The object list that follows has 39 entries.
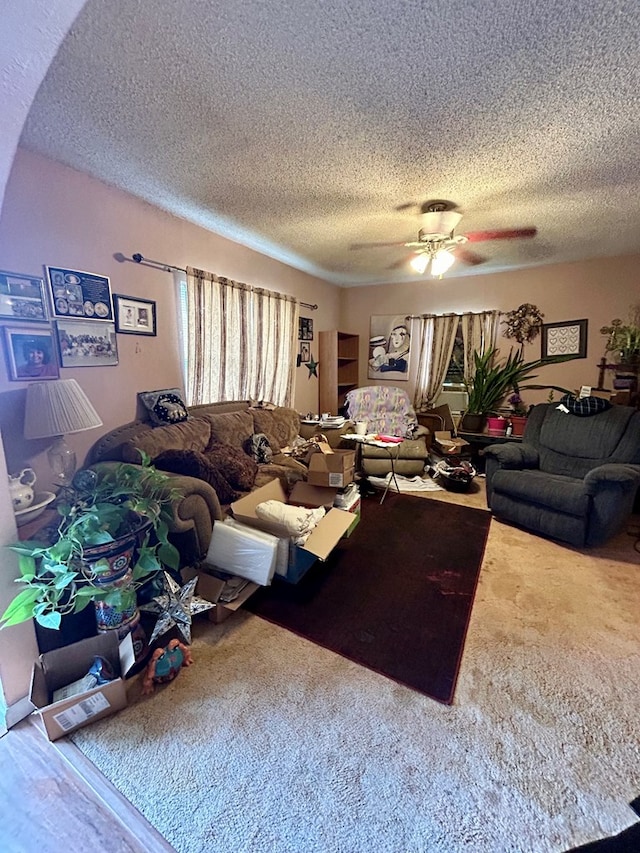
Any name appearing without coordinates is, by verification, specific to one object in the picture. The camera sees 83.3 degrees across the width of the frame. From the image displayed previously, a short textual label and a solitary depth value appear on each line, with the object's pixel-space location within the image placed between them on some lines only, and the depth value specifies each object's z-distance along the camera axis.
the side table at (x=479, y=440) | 4.07
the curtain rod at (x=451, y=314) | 4.47
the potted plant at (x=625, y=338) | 3.46
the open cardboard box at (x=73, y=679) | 1.29
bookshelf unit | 4.82
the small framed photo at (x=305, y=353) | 4.57
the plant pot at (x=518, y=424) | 4.12
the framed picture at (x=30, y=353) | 1.90
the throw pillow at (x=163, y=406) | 2.66
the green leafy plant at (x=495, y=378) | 4.30
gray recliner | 2.50
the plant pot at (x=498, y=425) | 4.20
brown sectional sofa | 1.98
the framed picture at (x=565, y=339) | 4.02
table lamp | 1.81
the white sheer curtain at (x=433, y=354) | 4.69
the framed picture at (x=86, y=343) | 2.14
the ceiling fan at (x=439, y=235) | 2.44
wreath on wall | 4.21
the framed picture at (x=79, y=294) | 2.08
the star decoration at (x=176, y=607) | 1.62
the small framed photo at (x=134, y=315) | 2.47
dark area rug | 1.67
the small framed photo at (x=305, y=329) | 4.49
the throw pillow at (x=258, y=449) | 3.14
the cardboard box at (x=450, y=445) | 4.17
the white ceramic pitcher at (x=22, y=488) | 1.66
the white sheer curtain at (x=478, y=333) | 4.43
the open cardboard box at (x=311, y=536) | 2.07
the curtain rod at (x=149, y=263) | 2.45
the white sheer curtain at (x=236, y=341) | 3.05
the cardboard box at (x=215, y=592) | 1.87
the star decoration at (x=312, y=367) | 4.72
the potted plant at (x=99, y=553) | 1.33
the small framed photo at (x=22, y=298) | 1.86
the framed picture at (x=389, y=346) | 5.04
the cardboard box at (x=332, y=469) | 2.53
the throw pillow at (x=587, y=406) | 3.14
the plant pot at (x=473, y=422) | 4.37
